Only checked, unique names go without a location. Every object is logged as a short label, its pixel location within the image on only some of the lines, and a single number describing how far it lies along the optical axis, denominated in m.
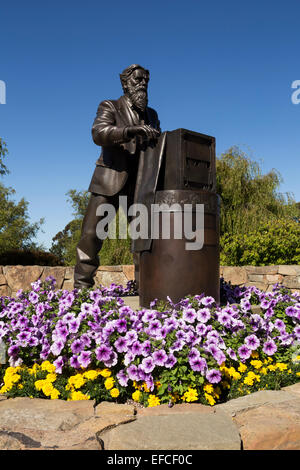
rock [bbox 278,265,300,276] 7.61
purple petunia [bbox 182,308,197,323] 2.89
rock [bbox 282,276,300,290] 7.56
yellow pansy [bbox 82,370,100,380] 2.53
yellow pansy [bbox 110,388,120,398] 2.42
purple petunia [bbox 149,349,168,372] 2.43
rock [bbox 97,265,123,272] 7.25
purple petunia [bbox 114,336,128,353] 2.59
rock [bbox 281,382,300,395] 2.58
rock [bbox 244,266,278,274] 7.78
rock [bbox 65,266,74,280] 6.84
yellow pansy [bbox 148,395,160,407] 2.37
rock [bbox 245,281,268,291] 7.72
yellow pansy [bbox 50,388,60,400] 2.49
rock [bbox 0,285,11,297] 6.61
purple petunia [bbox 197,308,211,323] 2.90
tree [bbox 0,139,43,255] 13.73
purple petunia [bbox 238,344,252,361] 2.87
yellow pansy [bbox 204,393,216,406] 2.36
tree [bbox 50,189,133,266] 10.93
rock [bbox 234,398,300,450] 1.83
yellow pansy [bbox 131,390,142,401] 2.43
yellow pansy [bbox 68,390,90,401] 2.46
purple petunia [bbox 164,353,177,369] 2.43
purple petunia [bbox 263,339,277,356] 3.00
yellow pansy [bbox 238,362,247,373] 2.82
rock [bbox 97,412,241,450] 1.73
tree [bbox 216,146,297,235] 11.33
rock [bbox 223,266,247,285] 7.67
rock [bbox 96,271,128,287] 7.22
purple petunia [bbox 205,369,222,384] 2.42
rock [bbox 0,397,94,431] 2.01
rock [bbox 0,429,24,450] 1.75
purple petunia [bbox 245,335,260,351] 2.94
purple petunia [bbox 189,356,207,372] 2.43
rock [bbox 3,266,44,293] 6.61
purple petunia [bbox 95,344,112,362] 2.56
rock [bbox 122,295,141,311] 3.97
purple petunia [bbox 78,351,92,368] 2.58
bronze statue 4.00
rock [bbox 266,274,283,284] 7.73
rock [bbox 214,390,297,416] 2.18
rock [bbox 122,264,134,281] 7.18
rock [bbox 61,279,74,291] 6.83
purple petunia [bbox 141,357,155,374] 2.43
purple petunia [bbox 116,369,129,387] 2.46
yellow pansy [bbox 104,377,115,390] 2.48
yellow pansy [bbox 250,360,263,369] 2.88
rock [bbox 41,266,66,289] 6.68
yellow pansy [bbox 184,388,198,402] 2.32
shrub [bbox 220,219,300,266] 8.70
